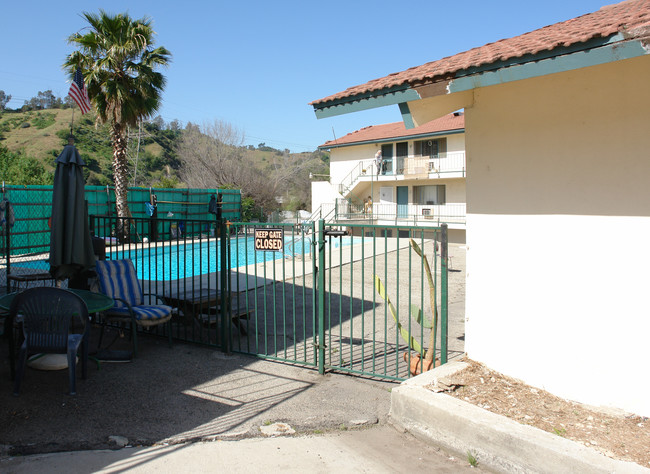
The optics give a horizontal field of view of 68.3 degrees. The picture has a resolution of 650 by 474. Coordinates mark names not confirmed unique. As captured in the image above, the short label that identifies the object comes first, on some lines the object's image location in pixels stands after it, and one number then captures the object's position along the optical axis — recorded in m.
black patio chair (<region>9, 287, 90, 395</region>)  4.62
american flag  8.02
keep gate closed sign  5.65
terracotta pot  5.11
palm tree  18.25
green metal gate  5.16
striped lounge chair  5.95
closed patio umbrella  5.90
